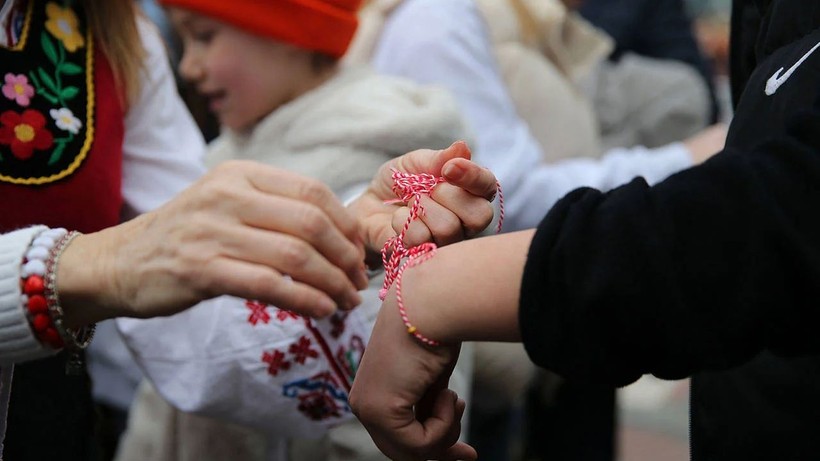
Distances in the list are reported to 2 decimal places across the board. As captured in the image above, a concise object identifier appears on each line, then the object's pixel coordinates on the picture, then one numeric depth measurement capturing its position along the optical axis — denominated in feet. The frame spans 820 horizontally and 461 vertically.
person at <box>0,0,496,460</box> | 4.89
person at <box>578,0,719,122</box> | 10.07
